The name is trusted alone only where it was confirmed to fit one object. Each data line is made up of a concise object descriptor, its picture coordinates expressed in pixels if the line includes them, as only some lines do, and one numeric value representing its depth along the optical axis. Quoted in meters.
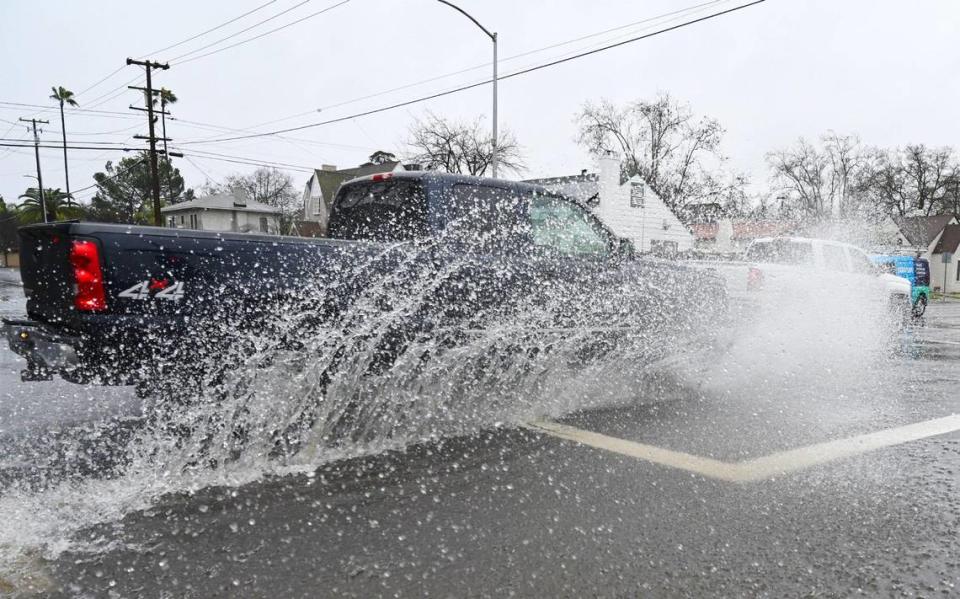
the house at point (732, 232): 27.39
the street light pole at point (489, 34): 16.62
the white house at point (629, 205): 31.22
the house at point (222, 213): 56.62
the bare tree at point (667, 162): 45.84
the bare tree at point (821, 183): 68.69
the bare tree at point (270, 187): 81.62
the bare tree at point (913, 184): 64.38
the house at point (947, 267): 47.59
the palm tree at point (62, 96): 44.22
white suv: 9.73
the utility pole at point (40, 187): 42.81
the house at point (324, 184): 56.12
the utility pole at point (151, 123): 29.59
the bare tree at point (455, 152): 44.31
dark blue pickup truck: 3.57
